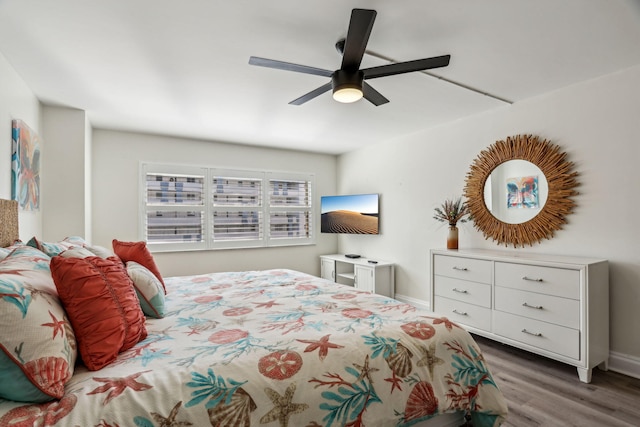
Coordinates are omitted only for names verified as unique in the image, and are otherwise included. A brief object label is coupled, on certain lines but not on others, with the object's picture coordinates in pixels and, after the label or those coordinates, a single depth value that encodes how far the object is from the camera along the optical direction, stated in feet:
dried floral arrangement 12.09
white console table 14.71
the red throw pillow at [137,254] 7.74
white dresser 8.07
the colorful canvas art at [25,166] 8.36
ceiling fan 6.08
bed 3.61
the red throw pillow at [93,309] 4.17
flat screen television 16.26
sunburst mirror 9.77
